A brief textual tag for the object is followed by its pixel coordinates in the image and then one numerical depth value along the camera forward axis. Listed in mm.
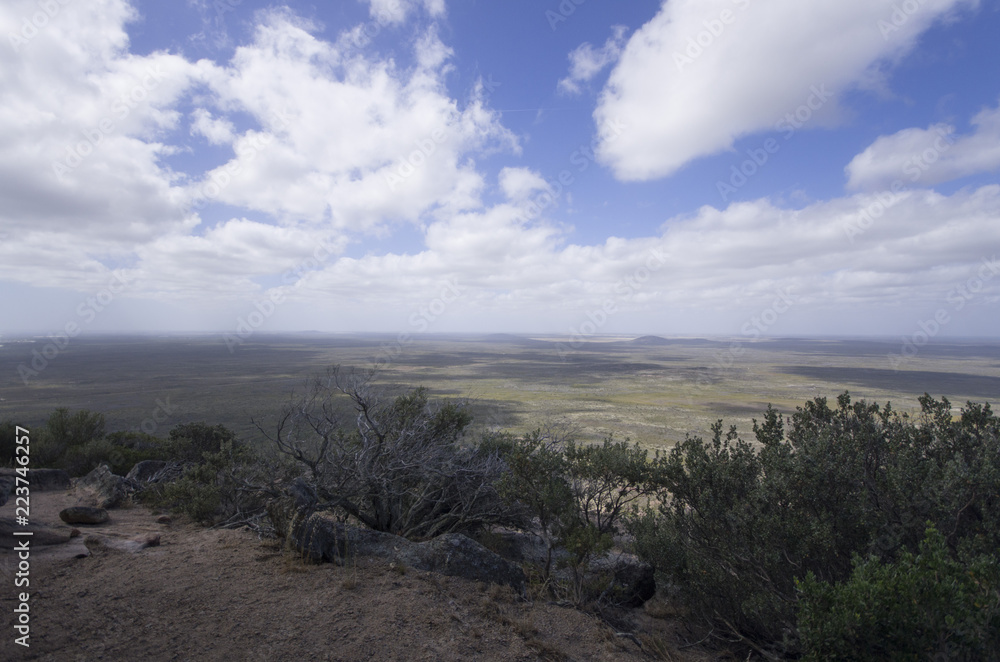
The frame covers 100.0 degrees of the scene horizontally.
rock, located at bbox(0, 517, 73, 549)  5367
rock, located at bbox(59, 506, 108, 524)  7535
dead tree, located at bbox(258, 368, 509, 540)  7066
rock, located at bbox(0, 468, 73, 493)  10391
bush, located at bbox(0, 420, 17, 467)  13312
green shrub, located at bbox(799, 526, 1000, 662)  3164
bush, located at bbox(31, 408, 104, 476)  13602
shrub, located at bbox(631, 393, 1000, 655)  4930
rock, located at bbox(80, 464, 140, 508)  9453
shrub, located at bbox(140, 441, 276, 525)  8234
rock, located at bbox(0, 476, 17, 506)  7371
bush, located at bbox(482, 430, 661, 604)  6477
